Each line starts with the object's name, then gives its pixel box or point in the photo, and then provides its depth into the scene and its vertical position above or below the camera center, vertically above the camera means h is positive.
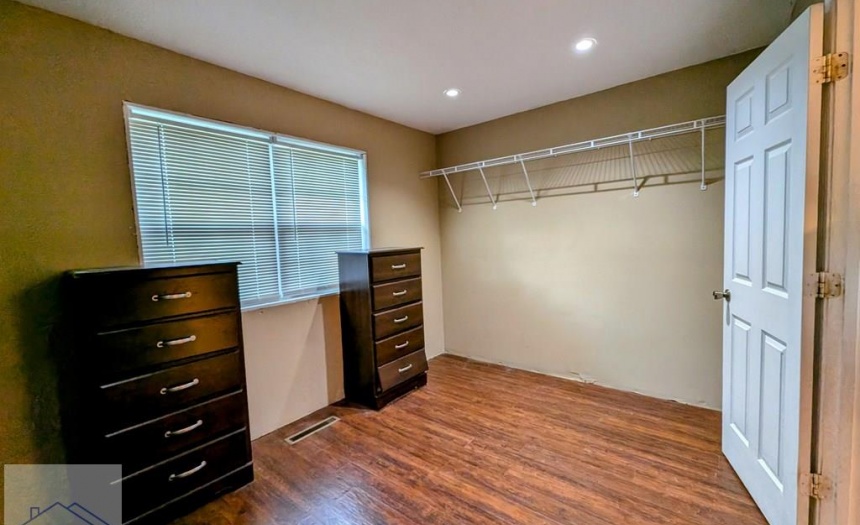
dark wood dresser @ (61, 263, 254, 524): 1.50 -0.60
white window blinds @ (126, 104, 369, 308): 2.00 +0.33
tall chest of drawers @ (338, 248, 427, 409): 2.68 -0.62
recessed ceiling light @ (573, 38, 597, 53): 2.05 +1.11
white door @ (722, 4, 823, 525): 1.31 -0.16
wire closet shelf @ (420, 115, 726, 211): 2.35 +0.69
